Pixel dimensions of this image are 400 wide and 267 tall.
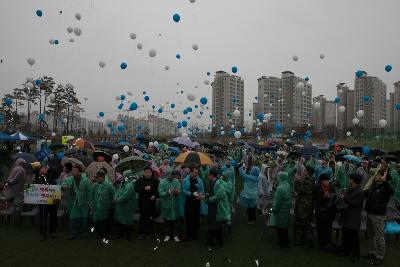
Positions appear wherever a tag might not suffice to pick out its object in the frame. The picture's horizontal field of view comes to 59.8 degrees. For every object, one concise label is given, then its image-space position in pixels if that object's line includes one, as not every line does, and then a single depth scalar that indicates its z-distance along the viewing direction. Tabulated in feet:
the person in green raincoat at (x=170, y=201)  21.48
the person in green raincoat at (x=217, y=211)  20.47
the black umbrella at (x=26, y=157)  27.31
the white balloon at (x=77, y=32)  37.86
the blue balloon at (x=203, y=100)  46.93
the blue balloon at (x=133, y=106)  46.91
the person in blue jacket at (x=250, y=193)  26.09
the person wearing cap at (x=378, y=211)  18.29
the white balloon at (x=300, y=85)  52.94
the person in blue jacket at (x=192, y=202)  21.59
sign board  20.24
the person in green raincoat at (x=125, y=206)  21.65
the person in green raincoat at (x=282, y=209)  20.26
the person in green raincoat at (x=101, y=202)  21.79
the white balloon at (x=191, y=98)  46.28
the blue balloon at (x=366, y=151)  43.67
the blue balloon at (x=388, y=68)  37.32
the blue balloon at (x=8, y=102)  106.17
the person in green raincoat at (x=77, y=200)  21.70
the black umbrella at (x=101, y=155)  25.45
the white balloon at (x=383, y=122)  47.11
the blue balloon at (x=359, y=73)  38.90
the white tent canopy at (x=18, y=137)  65.91
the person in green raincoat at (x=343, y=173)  32.27
